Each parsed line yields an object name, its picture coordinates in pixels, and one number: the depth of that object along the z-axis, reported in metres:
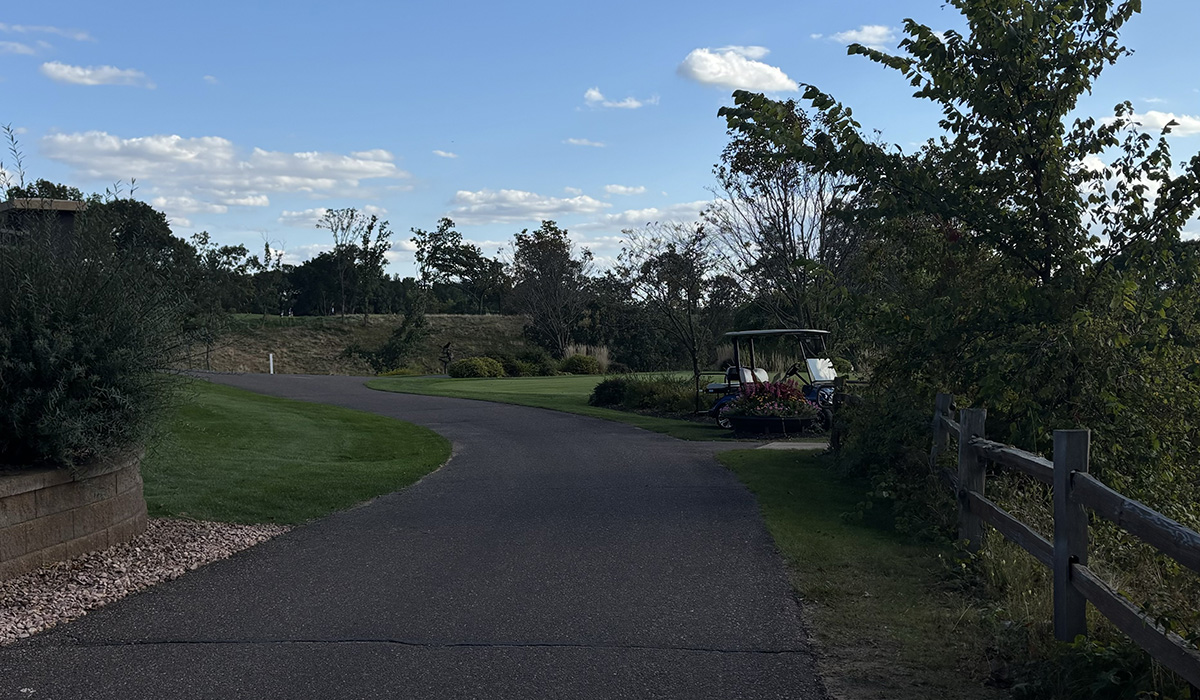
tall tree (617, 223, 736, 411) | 24.50
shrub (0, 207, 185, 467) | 7.29
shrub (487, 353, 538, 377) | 43.25
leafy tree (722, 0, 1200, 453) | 8.54
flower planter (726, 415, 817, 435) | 17.98
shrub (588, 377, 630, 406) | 25.31
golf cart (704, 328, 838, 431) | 18.55
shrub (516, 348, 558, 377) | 43.84
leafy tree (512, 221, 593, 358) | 50.81
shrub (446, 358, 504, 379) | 41.25
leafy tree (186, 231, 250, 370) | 9.86
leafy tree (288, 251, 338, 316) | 59.56
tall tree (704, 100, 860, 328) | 22.53
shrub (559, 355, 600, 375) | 44.09
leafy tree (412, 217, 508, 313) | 74.88
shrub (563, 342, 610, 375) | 44.81
